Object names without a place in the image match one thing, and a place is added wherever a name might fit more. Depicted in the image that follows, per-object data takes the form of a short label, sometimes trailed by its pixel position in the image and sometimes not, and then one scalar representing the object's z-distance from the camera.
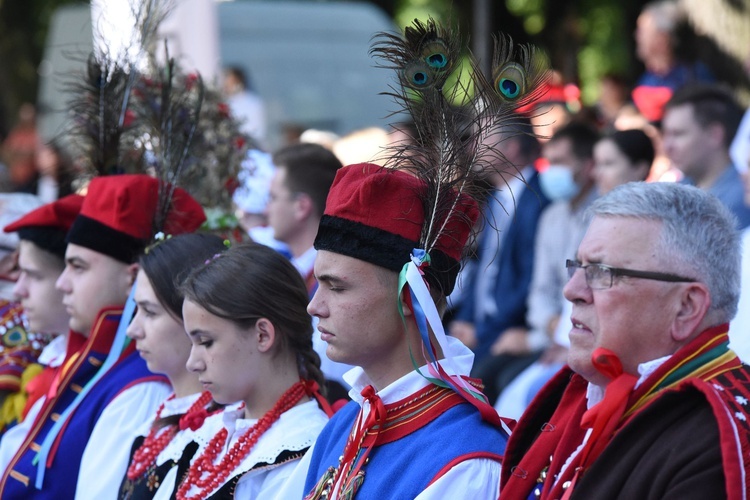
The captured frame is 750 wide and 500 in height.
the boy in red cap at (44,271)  9.45
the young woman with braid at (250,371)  6.74
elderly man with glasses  4.57
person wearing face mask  13.69
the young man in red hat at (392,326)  5.72
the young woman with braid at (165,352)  7.42
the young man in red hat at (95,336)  8.35
